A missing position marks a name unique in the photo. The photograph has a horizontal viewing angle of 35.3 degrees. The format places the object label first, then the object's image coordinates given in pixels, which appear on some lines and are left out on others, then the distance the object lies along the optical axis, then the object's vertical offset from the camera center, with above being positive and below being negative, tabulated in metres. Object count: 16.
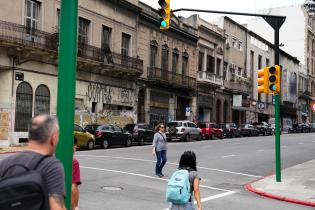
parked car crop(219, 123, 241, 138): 47.09 +0.02
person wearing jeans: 16.09 -0.58
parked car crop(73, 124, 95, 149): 26.61 -0.54
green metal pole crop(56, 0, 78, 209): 4.54 +0.43
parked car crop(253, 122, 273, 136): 55.76 +0.32
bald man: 3.35 -0.22
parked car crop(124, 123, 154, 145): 32.88 -0.21
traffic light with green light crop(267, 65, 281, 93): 15.65 +1.68
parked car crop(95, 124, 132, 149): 28.12 -0.45
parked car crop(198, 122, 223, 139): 42.78 -0.01
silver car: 37.78 -0.05
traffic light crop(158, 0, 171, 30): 15.80 +3.75
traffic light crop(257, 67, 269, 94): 15.84 +1.60
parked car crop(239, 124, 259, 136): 51.62 +0.06
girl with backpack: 6.66 -0.56
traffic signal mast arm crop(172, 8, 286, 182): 16.03 +2.40
